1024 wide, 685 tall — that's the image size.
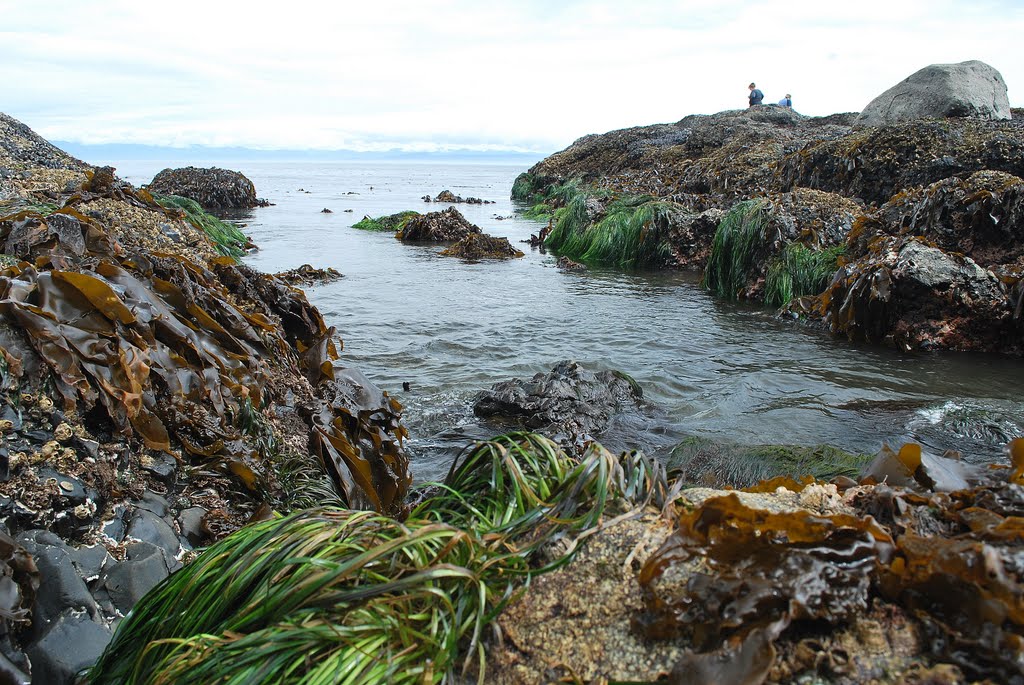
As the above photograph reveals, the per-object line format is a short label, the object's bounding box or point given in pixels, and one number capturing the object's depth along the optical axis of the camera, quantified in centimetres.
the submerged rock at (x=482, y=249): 1188
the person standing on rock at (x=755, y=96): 2511
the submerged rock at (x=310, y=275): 907
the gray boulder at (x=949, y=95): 1446
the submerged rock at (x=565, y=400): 436
